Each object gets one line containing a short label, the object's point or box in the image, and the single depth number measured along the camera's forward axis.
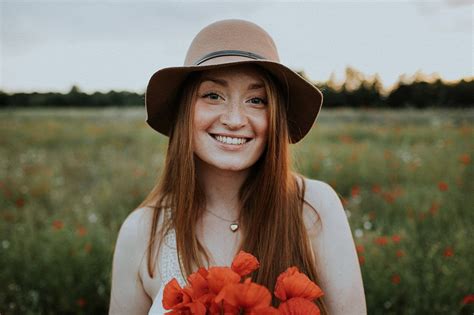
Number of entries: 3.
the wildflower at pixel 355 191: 3.85
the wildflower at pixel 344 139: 7.05
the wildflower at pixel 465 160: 4.25
